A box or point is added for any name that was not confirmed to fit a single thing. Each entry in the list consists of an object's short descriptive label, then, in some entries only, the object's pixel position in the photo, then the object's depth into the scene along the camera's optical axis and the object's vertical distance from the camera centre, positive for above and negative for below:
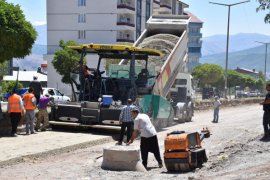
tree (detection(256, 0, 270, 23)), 10.85 +1.72
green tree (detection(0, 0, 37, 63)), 16.42 +1.69
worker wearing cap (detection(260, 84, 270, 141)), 15.67 -0.70
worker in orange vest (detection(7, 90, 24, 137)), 15.97 -0.79
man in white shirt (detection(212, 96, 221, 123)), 26.00 -1.25
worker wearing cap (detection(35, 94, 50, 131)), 17.56 -0.96
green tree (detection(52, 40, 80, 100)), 47.16 +2.32
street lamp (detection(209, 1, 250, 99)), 47.81 +5.75
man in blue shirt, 15.27 -0.98
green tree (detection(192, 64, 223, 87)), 79.56 +2.18
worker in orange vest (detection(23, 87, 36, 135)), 16.66 -0.72
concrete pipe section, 11.43 -1.62
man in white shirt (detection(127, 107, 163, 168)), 11.72 -1.13
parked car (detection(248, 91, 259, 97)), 75.44 -0.92
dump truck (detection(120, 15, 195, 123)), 22.77 +1.58
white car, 31.35 -0.47
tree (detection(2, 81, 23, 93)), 40.50 -0.20
